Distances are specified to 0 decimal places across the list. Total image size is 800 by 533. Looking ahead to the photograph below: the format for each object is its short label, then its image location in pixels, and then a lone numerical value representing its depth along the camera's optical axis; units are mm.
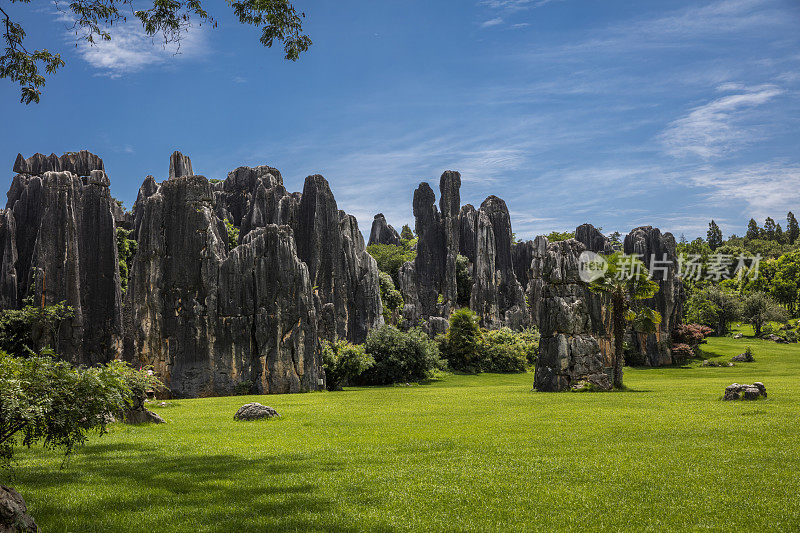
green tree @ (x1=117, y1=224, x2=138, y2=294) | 50531
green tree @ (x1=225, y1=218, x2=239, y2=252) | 59388
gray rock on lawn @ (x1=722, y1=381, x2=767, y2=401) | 21047
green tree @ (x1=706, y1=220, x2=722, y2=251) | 127881
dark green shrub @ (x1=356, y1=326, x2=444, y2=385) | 43375
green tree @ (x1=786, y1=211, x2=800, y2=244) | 119125
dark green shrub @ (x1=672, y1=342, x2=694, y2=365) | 57125
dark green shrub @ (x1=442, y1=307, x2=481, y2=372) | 51812
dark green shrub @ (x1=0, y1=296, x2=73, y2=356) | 35531
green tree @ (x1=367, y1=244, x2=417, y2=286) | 85500
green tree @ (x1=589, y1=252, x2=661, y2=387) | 31562
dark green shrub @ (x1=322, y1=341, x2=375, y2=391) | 39875
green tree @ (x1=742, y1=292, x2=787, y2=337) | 71688
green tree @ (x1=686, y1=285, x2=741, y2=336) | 73625
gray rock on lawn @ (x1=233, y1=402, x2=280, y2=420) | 18844
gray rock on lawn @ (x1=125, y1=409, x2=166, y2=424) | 17766
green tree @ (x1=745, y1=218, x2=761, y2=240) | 126981
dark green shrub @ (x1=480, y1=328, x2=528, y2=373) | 52031
